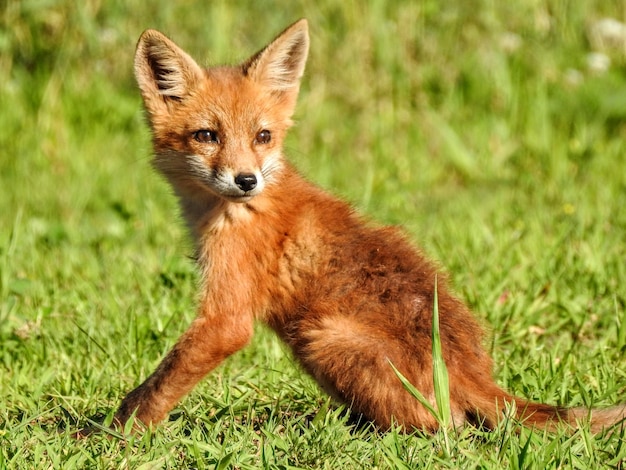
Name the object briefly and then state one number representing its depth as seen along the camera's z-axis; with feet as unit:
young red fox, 26.91
